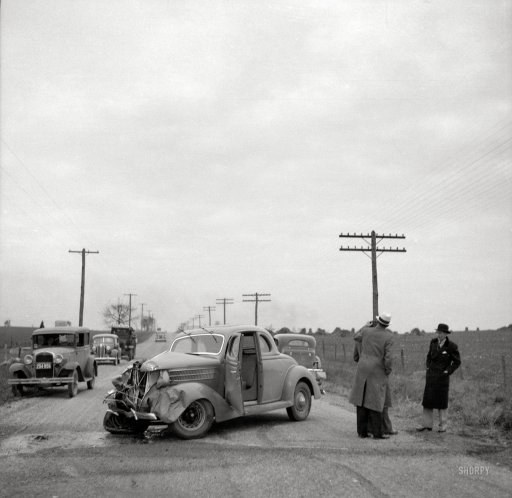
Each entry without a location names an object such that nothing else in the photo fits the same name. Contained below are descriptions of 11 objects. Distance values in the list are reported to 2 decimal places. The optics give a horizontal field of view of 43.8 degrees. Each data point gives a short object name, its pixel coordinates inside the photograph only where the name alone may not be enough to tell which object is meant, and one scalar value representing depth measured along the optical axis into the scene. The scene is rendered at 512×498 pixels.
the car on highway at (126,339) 42.69
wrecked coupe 10.55
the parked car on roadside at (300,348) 19.16
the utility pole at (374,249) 30.20
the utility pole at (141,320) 128.85
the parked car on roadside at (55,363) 18.23
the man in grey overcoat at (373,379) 10.22
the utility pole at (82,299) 50.31
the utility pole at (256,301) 66.12
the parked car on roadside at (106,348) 34.88
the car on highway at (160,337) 87.21
